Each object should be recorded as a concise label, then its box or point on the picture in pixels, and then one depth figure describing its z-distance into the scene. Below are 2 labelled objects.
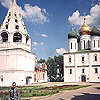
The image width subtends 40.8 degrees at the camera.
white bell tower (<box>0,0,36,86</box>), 25.53
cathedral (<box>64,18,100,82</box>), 30.57
